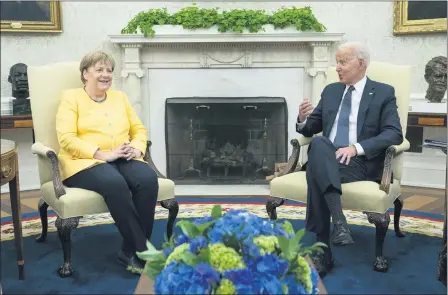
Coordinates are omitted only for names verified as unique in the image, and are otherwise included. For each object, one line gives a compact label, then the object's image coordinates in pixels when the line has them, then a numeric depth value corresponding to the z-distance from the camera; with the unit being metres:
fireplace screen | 5.25
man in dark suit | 2.75
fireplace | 5.07
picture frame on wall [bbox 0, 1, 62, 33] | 4.94
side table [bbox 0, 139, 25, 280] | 2.61
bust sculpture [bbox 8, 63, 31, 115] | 4.68
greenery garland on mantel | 4.98
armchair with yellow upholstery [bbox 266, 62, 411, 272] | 2.79
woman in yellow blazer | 2.81
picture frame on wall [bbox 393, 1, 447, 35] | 4.93
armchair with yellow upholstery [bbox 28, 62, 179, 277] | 2.79
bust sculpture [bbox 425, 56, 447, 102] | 4.72
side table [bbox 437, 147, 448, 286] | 2.68
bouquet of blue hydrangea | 1.28
